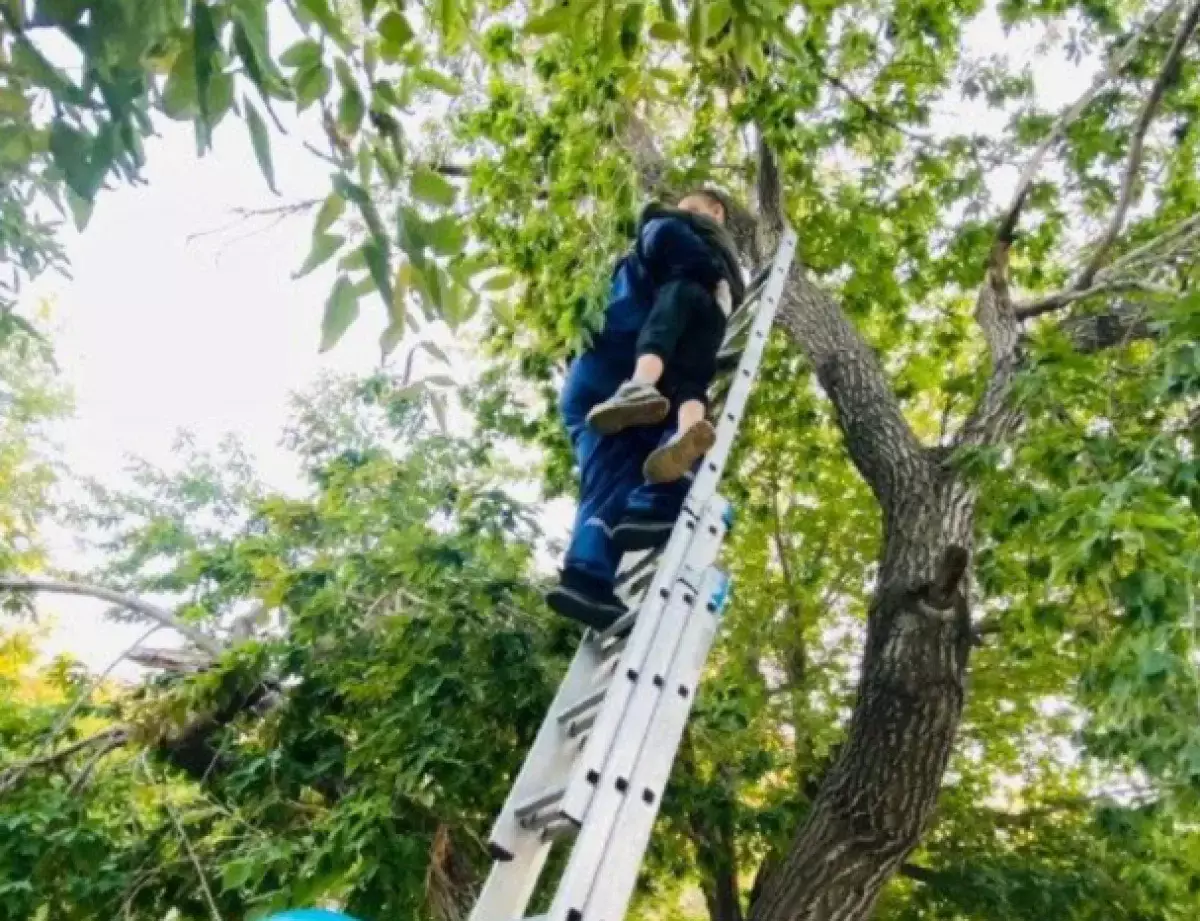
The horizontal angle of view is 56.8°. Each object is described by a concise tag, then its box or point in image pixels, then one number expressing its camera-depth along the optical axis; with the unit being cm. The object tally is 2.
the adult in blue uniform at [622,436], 303
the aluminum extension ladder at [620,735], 179
